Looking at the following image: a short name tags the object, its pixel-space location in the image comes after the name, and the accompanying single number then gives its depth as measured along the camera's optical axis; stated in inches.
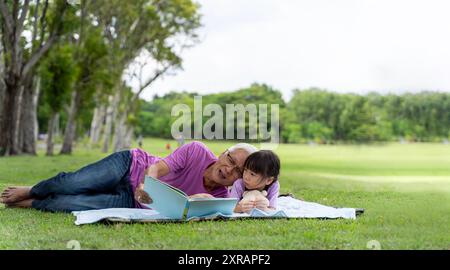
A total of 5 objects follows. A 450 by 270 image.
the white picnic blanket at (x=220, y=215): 152.2
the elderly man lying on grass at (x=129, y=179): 162.4
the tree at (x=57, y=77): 635.5
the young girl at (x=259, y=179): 159.0
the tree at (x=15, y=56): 515.5
